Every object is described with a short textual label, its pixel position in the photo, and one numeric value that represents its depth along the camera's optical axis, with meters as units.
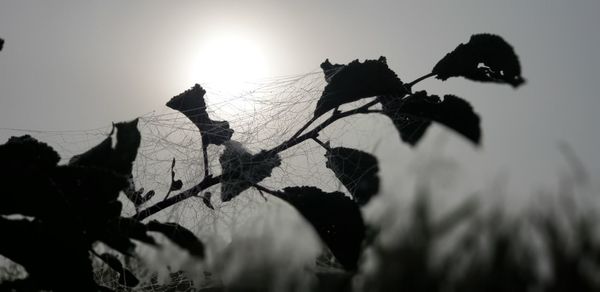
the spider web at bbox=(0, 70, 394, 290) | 0.55
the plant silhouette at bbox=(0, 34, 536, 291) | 0.37
